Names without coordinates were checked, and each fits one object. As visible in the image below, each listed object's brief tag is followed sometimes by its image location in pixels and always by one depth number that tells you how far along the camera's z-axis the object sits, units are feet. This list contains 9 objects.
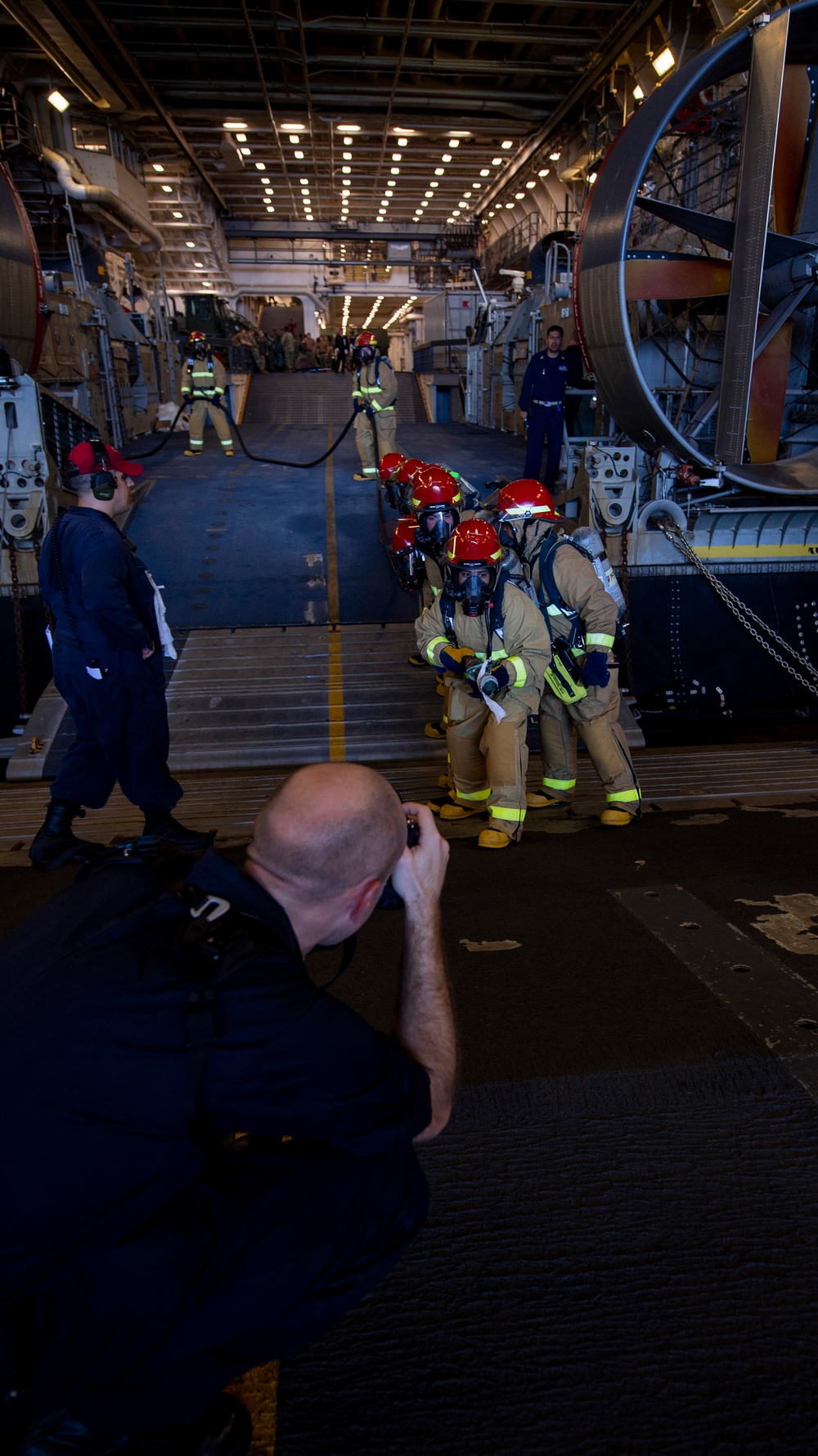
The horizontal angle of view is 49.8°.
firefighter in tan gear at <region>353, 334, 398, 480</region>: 34.99
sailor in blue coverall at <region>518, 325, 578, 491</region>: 30.66
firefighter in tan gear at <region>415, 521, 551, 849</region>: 14.49
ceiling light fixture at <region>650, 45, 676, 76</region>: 47.14
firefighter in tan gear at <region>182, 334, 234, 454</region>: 41.34
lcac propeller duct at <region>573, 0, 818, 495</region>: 20.92
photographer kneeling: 3.62
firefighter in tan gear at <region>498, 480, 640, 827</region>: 15.62
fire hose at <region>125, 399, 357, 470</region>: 38.09
